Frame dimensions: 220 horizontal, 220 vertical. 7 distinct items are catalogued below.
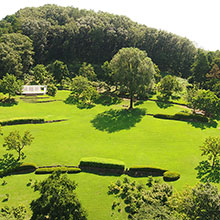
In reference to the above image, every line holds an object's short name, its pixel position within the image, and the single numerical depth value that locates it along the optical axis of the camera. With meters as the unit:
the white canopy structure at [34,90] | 71.28
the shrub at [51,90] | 73.06
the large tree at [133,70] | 56.97
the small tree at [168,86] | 67.50
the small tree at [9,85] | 61.56
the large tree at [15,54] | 75.50
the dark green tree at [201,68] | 78.69
